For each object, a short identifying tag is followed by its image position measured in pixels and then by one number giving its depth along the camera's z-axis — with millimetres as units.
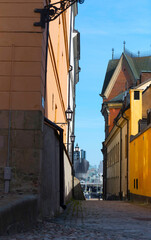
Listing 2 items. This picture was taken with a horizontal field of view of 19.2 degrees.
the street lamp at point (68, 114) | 22828
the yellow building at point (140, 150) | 21562
